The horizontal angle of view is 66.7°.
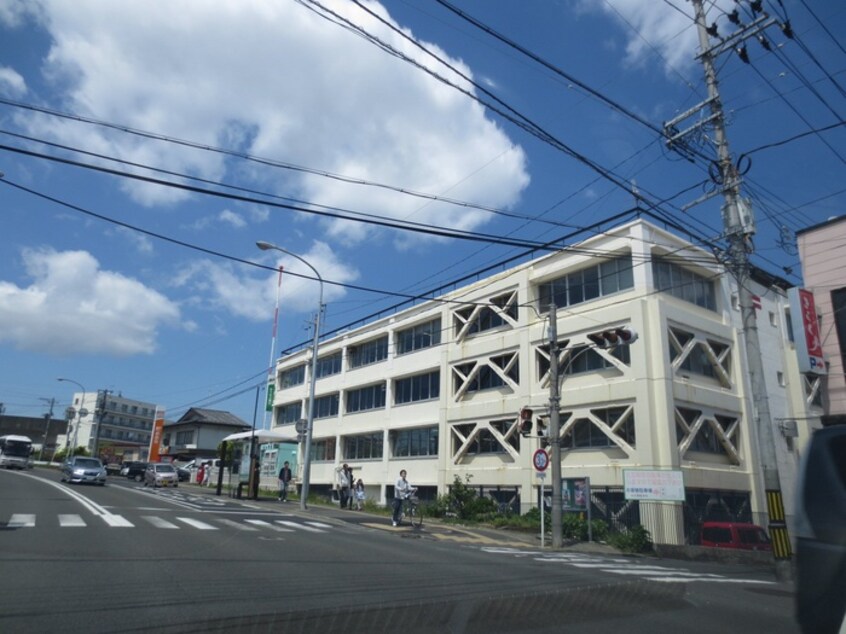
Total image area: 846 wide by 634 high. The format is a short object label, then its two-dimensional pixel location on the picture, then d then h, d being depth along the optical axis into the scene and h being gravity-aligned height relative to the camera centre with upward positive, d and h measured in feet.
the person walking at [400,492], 70.64 -0.64
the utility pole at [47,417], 296.34 +27.29
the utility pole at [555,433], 61.98 +5.44
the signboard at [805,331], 83.56 +21.01
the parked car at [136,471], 167.22 +2.04
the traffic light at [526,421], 64.13 +6.66
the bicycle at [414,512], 75.46 -3.76
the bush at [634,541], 64.34 -4.71
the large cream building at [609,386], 80.38 +15.08
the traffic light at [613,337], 59.00 +13.85
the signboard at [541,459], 64.03 +2.96
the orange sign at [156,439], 225.76 +13.94
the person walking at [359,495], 99.31 -1.52
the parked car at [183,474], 169.75 +1.62
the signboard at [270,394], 173.68 +23.18
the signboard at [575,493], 76.76 -0.30
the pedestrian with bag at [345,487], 98.12 -0.34
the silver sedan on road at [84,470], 107.55 +1.18
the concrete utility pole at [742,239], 46.11 +19.60
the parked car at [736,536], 63.31 -3.98
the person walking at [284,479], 103.34 +0.62
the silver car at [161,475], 131.75 +0.90
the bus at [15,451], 165.89 +6.18
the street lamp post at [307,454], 84.84 +3.84
